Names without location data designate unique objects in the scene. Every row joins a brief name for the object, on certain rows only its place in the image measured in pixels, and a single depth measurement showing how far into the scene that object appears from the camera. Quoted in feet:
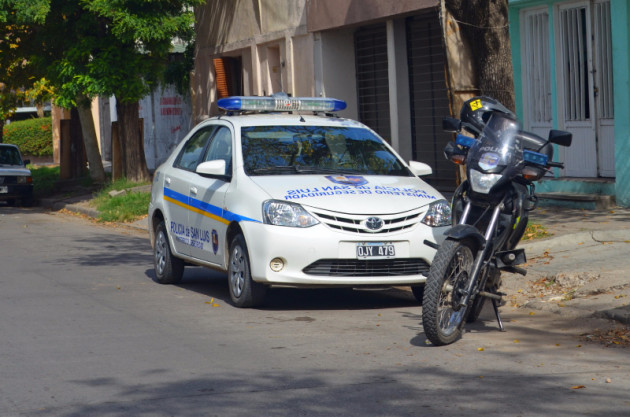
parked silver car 152.24
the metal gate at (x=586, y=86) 91.17
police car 53.34
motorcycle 44.45
